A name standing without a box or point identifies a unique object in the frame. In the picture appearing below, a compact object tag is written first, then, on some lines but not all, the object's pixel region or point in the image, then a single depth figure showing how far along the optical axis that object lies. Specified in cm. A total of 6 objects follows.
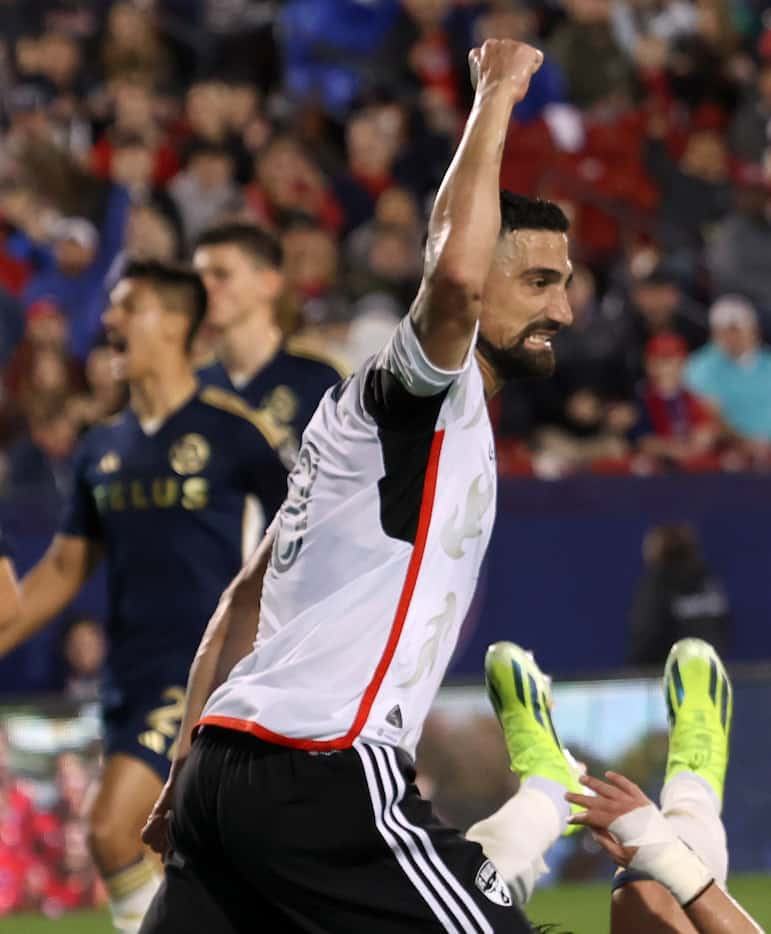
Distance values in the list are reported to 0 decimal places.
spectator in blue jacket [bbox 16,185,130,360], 2381
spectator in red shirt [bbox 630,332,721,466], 2283
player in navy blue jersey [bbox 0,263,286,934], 1257
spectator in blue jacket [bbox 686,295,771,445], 2316
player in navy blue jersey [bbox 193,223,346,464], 1535
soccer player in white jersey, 750
